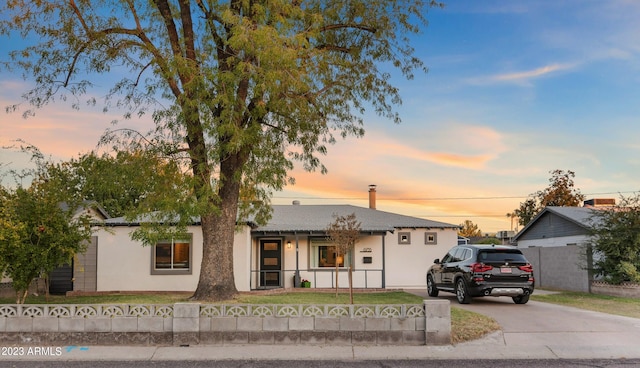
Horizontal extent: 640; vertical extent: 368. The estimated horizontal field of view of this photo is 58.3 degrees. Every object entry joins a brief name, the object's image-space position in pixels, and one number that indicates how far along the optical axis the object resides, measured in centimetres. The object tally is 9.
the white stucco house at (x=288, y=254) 2158
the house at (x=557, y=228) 2621
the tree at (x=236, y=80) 1346
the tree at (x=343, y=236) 1579
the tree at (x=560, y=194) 5000
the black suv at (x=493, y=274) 1558
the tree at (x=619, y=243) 2042
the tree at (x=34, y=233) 1184
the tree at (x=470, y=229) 8431
